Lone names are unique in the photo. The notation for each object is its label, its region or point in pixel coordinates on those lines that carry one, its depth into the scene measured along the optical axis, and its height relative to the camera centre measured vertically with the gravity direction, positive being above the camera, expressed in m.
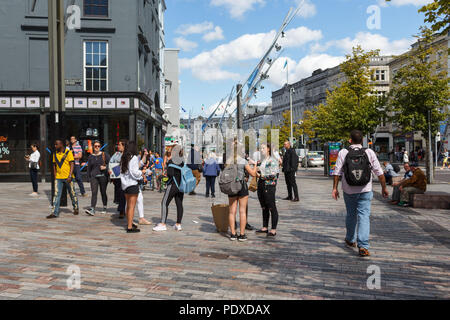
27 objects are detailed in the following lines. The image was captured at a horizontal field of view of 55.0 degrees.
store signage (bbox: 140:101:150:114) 23.82 +2.77
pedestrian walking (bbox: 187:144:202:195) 10.18 -0.14
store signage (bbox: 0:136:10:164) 22.25 +0.36
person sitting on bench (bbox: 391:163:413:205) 12.77 -1.21
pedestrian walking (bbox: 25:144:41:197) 15.35 -0.37
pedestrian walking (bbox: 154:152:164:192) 17.95 -0.62
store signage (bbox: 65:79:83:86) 22.22 +3.79
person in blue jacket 15.51 -0.57
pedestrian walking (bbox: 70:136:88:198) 14.44 -0.30
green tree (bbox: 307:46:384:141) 24.80 +2.87
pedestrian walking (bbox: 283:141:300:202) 13.60 -0.45
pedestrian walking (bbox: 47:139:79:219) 10.12 -0.35
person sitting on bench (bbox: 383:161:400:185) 17.33 -0.79
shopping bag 8.35 -1.19
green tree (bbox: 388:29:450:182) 19.91 +2.71
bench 11.61 -1.30
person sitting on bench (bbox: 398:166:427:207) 12.23 -0.98
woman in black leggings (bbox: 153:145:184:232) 8.57 -0.71
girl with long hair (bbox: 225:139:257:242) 7.56 -0.70
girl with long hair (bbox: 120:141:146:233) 8.45 -0.47
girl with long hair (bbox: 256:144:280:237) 7.95 -0.56
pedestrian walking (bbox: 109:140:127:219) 10.10 -0.49
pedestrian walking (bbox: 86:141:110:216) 11.01 -0.43
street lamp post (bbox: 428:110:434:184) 19.14 -0.22
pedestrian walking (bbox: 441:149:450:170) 35.59 -0.70
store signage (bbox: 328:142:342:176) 26.31 +0.15
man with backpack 6.58 -0.42
